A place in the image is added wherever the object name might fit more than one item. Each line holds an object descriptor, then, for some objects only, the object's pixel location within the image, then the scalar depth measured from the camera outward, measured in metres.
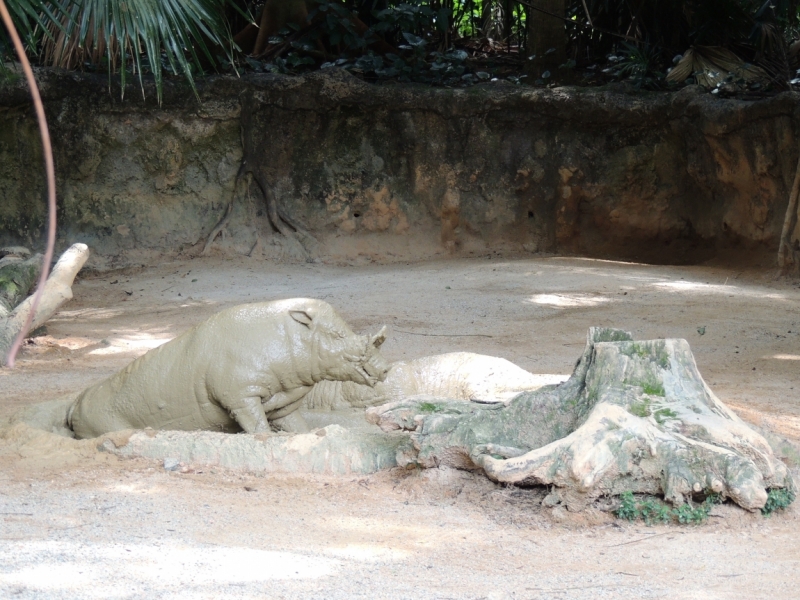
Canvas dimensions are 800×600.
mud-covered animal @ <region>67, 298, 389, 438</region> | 7.79
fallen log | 13.13
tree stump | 6.00
